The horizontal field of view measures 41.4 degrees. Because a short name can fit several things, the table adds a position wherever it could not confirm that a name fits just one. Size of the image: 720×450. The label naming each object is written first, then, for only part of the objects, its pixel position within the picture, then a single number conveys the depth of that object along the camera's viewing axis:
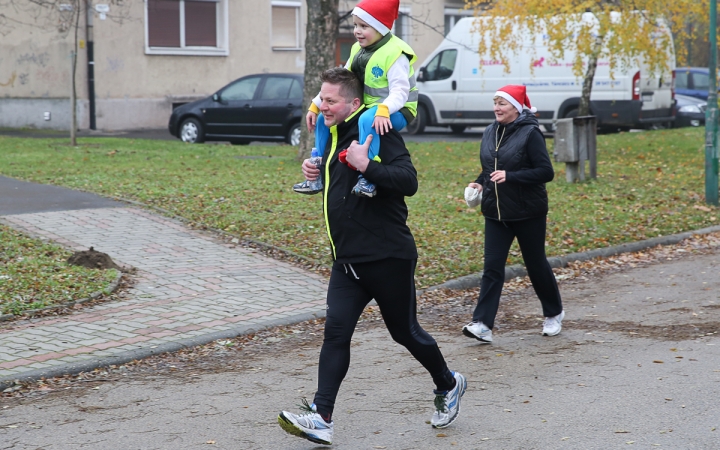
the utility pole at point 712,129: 12.54
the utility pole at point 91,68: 25.72
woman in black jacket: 6.73
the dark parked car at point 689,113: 25.77
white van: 22.50
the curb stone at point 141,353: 5.95
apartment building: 25.41
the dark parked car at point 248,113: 20.89
